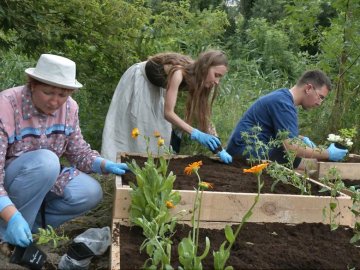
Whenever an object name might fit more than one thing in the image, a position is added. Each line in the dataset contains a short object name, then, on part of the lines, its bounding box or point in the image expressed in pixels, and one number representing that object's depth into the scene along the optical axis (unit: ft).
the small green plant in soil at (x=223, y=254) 7.13
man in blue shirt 14.55
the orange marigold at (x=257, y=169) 7.14
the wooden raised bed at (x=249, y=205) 9.90
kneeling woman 10.02
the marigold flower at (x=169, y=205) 8.47
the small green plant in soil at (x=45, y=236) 8.13
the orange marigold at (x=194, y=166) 7.84
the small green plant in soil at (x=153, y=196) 8.73
